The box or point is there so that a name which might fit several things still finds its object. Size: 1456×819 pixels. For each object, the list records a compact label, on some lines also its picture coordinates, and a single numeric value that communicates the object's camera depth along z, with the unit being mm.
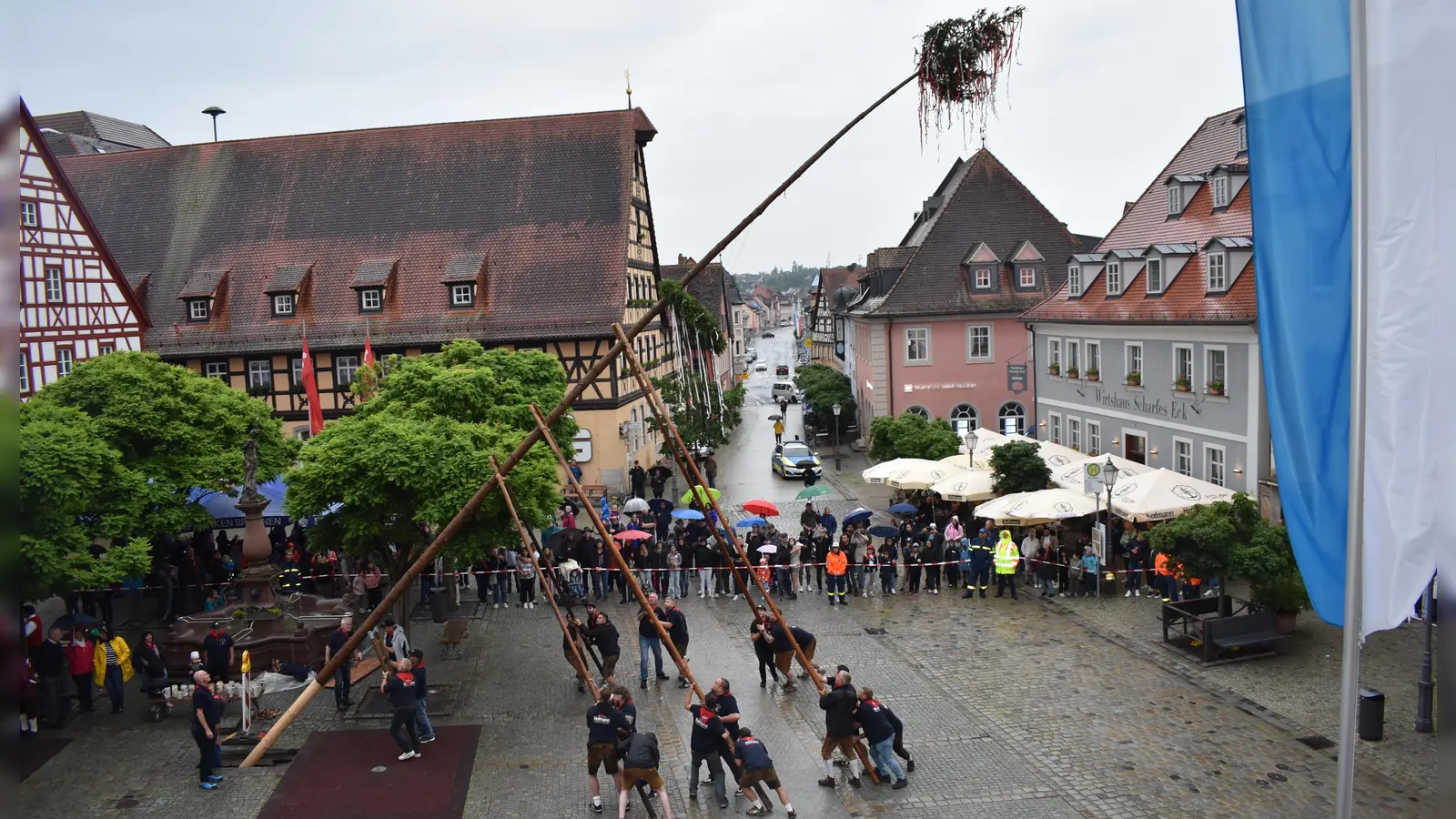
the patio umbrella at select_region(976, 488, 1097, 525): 23234
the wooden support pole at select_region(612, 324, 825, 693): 14617
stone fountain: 18797
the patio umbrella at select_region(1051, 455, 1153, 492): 25922
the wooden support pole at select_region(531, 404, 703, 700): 13497
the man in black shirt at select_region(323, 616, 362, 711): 16609
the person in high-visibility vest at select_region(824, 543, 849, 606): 22734
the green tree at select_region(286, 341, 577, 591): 18078
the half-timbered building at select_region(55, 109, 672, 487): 39000
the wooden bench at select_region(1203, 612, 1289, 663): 17594
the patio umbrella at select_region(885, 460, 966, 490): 28541
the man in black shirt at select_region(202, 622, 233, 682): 16891
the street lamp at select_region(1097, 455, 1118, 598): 21748
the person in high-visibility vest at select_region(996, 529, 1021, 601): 22953
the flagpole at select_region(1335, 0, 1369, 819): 6188
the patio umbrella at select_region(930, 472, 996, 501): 27172
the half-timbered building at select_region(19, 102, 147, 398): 30359
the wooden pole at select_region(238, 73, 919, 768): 12016
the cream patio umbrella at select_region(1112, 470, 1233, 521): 22578
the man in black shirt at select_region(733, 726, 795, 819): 12539
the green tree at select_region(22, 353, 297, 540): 21156
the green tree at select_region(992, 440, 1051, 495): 26531
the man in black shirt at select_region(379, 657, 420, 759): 14664
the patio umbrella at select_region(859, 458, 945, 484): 29391
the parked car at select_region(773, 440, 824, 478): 40938
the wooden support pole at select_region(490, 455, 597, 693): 15695
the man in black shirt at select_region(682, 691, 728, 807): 13070
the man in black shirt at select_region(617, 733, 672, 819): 12570
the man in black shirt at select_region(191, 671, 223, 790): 13922
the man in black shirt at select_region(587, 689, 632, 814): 13047
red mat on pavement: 13266
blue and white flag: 6305
